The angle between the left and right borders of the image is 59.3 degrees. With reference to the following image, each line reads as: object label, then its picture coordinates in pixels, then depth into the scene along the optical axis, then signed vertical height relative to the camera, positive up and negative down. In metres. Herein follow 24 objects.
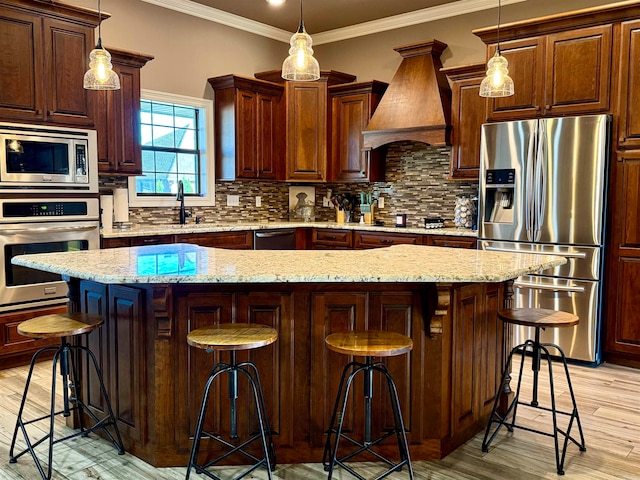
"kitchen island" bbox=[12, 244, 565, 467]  2.55 -0.64
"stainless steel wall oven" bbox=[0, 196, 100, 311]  3.90 -0.22
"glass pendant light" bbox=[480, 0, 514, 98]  3.26 +0.76
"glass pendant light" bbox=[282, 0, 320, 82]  2.73 +0.72
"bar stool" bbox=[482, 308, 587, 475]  2.67 -0.71
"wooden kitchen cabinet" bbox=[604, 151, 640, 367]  4.07 -0.41
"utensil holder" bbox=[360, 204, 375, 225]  6.15 -0.06
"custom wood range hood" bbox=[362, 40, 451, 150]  5.26 +1.02
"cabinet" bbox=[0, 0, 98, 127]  3.91 +1.05
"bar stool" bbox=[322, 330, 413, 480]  2.21 -0.70
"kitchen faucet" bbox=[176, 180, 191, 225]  5.49 +0.08
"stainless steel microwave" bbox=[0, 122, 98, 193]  3.89 +0.35
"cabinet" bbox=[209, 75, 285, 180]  5.79 +0.85
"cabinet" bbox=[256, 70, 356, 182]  6.09 +0.89
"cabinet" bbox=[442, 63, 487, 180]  5.02 +0.82
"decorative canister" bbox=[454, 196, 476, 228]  5.38 -0.04
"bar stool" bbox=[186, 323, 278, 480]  2.18 -0.54
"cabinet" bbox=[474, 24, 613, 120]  4.16 +1.05
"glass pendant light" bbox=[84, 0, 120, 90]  3.01 +0.72
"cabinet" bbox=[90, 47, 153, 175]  4.60 +0.73
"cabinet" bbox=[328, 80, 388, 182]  5.94 +0.81
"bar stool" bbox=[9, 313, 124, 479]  2.48 -0.81
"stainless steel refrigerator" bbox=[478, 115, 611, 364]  4.11 +0.00
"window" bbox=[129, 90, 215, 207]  5.47 +0.58
